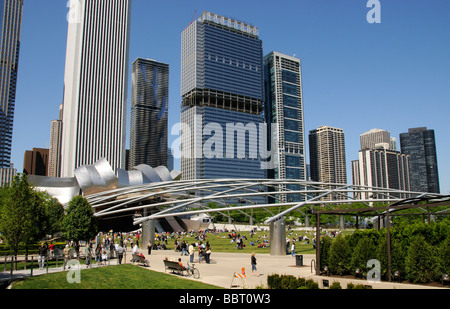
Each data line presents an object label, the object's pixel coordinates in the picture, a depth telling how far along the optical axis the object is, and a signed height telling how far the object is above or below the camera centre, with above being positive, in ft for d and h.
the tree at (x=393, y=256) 51.24 -4.97
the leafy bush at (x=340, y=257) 57.16 -5.54
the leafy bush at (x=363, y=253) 54.29 -4.78
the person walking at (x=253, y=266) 58.85 -6.93
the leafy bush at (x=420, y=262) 48.73 -5.35
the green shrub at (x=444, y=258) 46.98 -4.73
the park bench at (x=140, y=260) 69.56 -7.06
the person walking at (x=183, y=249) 95.81 -6.92
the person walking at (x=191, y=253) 74.55 -6.20
